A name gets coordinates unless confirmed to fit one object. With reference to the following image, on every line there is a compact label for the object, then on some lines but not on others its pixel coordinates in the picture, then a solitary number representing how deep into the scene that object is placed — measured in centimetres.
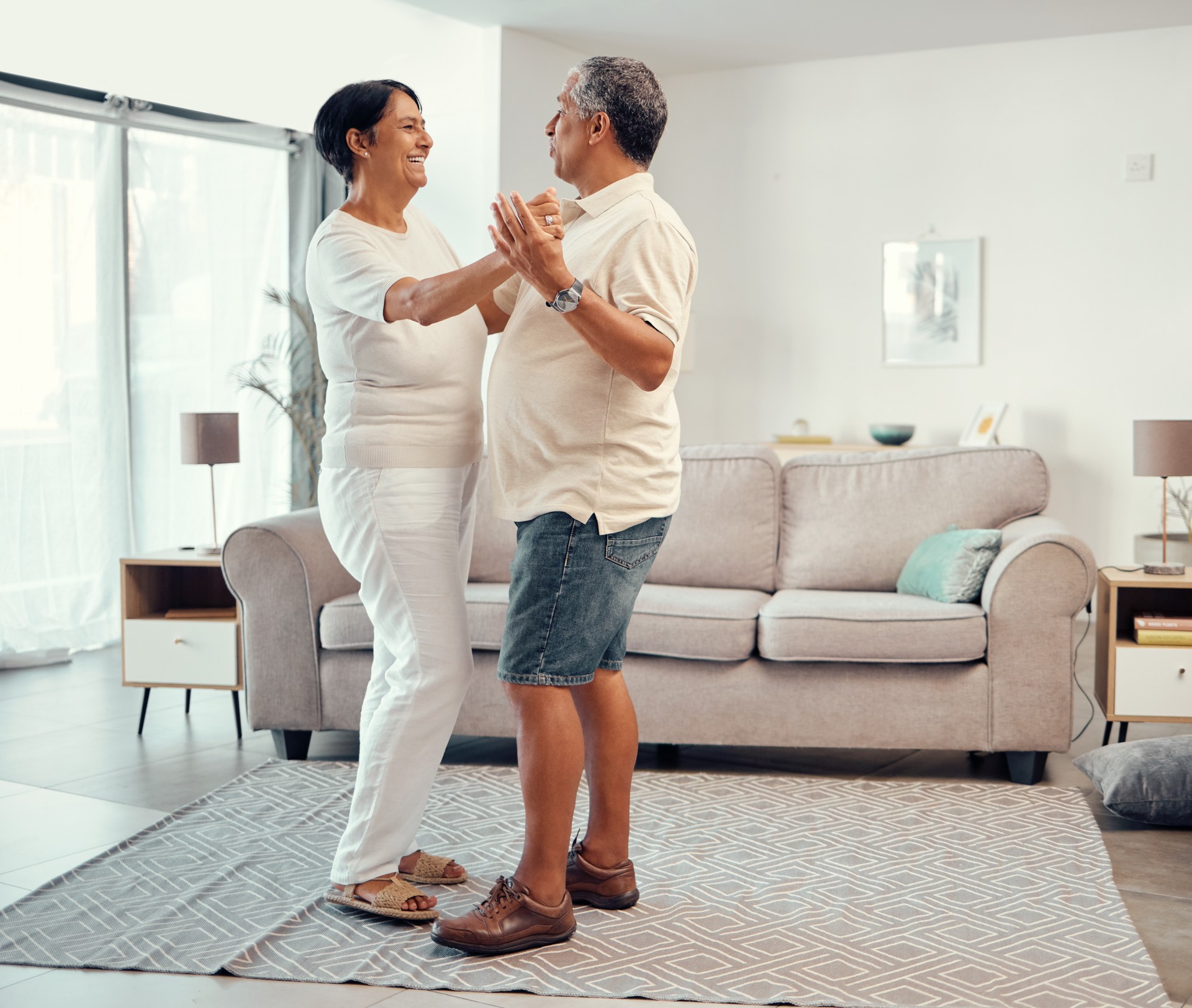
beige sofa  304
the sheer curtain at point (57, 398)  469
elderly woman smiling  212
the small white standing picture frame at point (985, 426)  575
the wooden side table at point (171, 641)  352
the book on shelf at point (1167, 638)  321
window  473
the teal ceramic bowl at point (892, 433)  583
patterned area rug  200
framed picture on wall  606
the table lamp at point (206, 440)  375
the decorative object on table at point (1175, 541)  515
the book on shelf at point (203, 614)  358
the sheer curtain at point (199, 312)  527
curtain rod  463
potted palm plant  580
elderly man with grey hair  195
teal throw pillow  317
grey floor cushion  274
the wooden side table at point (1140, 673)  322
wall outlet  572
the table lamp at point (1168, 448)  350
